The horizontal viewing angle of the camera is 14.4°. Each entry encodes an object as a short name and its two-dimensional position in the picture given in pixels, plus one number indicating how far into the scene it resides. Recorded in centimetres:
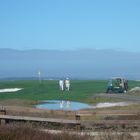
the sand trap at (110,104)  3722
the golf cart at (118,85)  5682
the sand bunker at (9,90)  6484
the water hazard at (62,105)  3862
